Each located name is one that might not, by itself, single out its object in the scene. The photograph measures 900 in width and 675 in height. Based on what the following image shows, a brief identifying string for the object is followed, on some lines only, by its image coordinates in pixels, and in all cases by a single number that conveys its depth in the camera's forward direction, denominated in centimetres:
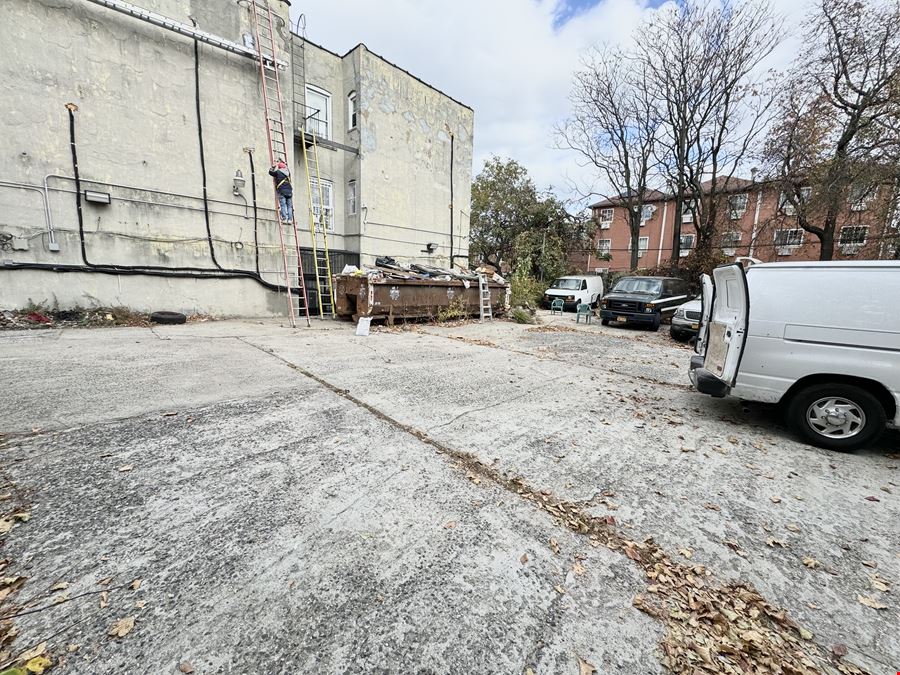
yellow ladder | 1145
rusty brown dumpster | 973
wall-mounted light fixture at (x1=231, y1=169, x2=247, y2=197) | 1036
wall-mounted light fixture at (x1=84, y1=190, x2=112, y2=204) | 847
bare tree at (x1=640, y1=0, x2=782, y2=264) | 1545
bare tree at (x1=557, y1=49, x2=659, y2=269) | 1864
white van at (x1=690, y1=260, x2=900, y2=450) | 329
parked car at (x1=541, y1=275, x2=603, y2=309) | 1700
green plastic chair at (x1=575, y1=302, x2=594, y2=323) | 1367
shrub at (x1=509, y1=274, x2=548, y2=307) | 1540
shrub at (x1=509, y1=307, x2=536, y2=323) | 1292
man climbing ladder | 966
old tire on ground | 915
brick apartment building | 1195
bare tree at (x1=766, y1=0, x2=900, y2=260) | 1114
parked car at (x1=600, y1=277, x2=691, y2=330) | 1187
